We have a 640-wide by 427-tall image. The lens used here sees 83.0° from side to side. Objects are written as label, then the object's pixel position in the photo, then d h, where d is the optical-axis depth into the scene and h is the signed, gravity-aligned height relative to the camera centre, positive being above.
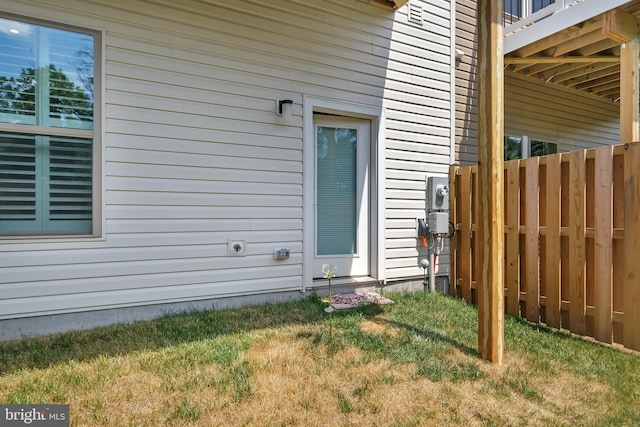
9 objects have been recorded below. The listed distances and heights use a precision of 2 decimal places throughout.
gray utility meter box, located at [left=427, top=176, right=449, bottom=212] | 4.88 +0.32
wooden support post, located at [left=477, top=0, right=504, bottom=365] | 2.69 +0.34
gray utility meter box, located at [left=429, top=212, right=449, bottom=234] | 4.79 -0.08
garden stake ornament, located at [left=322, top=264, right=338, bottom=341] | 3.20 -0.97
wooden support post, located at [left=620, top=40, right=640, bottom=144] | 4.19 +1.48
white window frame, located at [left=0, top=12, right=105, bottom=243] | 3.22 +0.71
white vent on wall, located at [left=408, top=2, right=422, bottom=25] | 4.87 +2.76
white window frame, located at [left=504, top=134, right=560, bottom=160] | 6.44 +1.29
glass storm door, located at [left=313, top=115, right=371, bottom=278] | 4.54 +0.28
